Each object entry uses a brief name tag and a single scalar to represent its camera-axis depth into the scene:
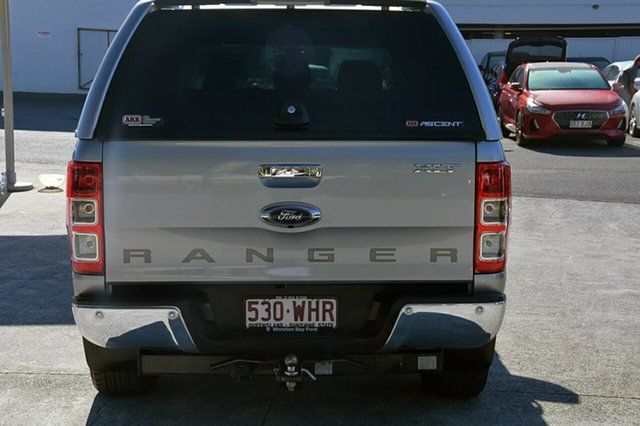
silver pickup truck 4.27
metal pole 12.46
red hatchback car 17.45
